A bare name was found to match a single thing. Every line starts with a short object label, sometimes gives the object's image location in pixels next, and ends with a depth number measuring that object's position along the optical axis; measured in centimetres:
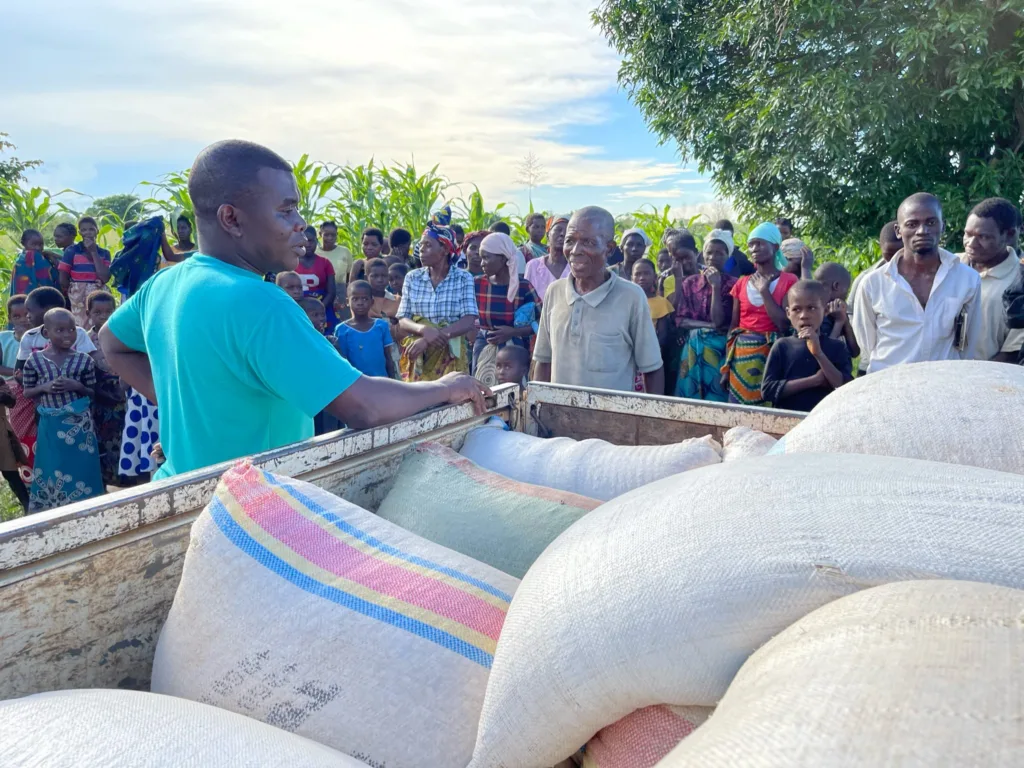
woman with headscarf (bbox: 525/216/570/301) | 587
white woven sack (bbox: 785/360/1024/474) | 131
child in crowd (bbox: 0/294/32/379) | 496
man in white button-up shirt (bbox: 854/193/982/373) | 329
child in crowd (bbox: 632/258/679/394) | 529
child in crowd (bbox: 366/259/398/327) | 607
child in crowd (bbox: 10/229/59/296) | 788
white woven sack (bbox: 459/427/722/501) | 184
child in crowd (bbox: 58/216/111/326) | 788
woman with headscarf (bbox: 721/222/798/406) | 428
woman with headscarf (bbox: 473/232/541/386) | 523
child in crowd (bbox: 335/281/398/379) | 493
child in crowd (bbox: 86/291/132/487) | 430
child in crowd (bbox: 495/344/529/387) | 370
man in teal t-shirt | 167
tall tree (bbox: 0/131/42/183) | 1900
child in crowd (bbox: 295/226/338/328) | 689
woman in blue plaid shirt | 499
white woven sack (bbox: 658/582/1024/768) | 59
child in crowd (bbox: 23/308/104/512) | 409
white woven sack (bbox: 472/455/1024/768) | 90
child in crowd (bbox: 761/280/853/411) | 350
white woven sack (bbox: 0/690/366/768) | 93
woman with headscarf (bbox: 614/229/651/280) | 642
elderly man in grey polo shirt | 341
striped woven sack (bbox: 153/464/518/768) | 114
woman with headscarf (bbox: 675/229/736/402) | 477
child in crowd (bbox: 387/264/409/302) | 682
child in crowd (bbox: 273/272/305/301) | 538
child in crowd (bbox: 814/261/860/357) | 424
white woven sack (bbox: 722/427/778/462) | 182
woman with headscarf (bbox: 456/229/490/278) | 634
